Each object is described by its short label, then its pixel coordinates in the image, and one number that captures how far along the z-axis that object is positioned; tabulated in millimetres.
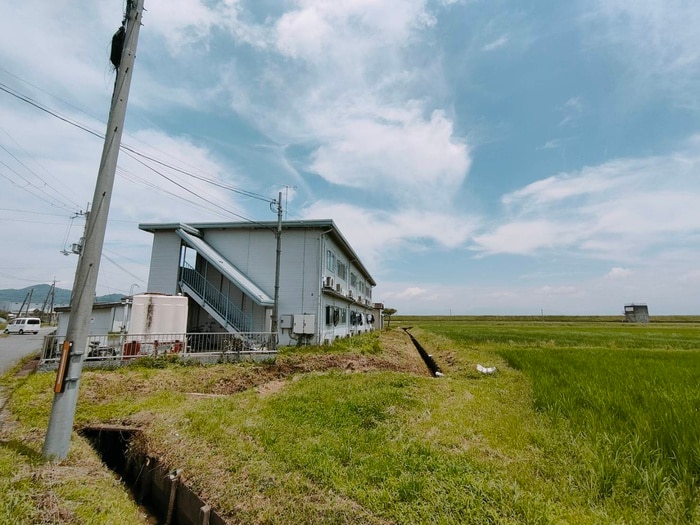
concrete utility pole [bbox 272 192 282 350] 13264
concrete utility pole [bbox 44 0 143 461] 3750
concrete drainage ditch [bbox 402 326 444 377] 12616
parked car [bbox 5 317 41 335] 28156
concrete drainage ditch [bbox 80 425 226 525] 3381
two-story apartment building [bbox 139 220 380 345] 14734
